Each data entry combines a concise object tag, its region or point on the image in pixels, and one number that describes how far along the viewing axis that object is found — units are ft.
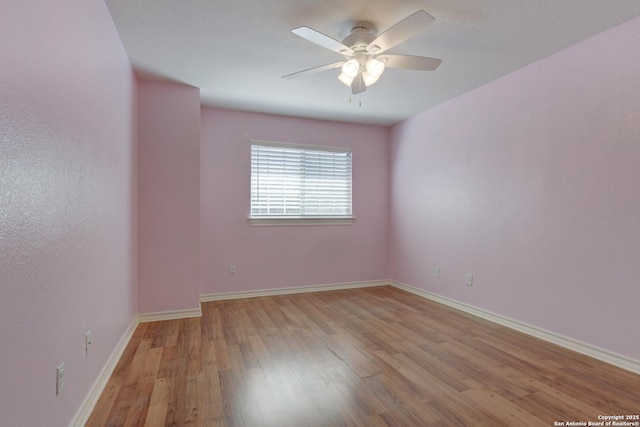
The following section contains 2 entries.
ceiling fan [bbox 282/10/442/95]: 6.51
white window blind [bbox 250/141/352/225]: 13.87
